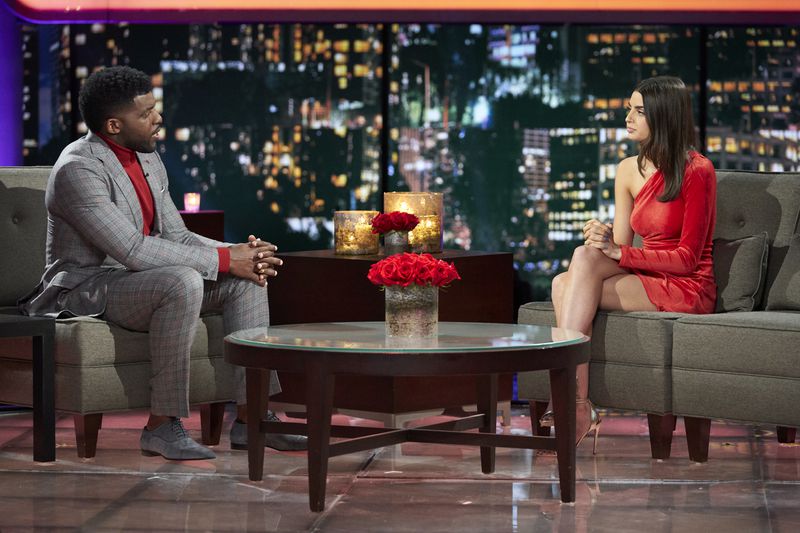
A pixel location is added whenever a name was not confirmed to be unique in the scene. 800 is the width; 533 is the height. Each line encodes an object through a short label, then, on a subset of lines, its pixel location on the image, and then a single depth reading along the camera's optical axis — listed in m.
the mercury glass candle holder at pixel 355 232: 9.75
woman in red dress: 9.03
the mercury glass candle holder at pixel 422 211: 9.76
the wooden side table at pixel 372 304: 9.15
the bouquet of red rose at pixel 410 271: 7.32
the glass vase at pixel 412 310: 7.43
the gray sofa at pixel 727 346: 8.34
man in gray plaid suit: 8.58
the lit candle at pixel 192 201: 12.19
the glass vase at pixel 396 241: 9.44
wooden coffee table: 6.84
